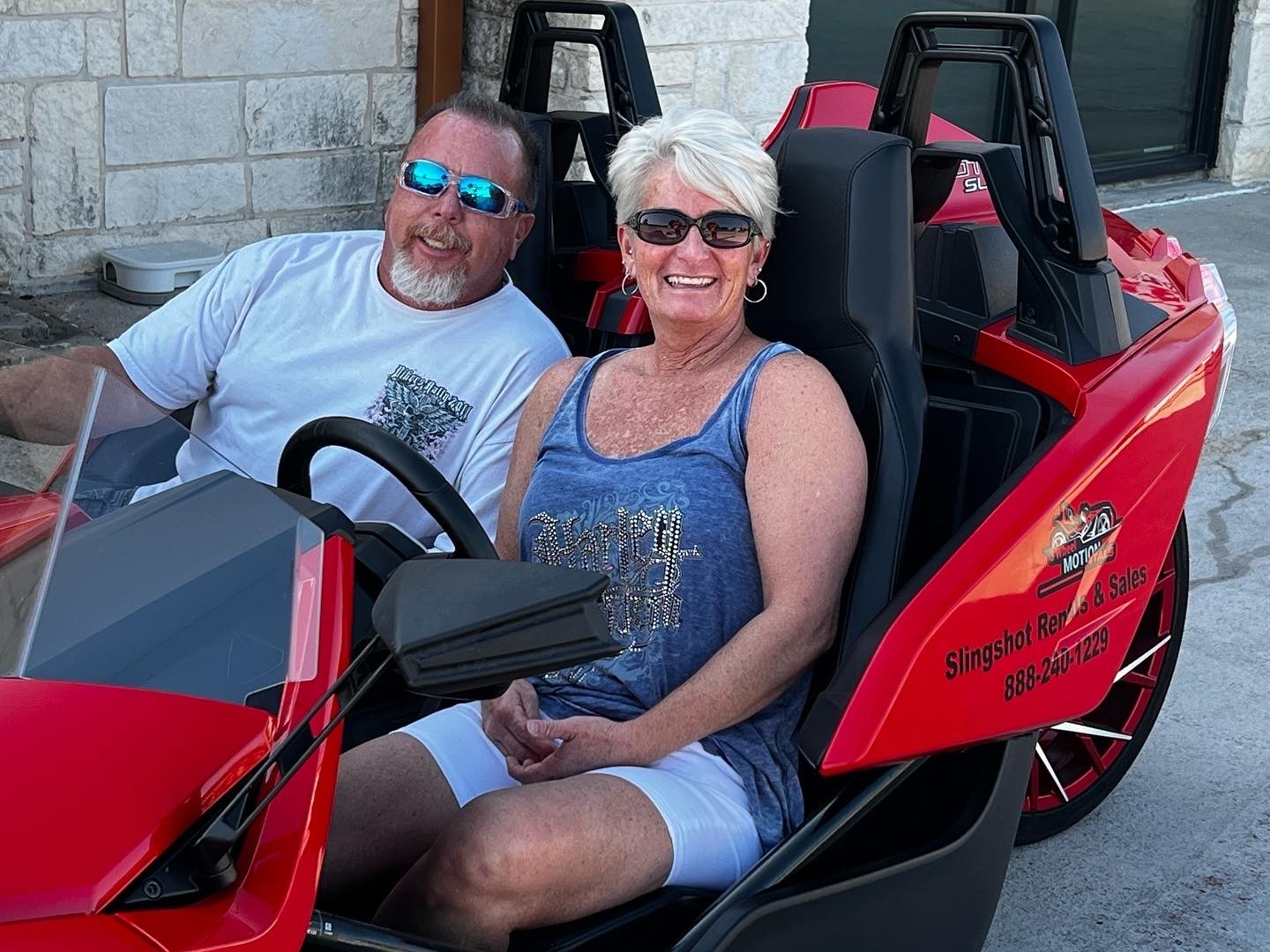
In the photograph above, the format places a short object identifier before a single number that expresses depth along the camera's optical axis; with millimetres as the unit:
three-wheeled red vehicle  1161
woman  1727
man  2461
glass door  7719
